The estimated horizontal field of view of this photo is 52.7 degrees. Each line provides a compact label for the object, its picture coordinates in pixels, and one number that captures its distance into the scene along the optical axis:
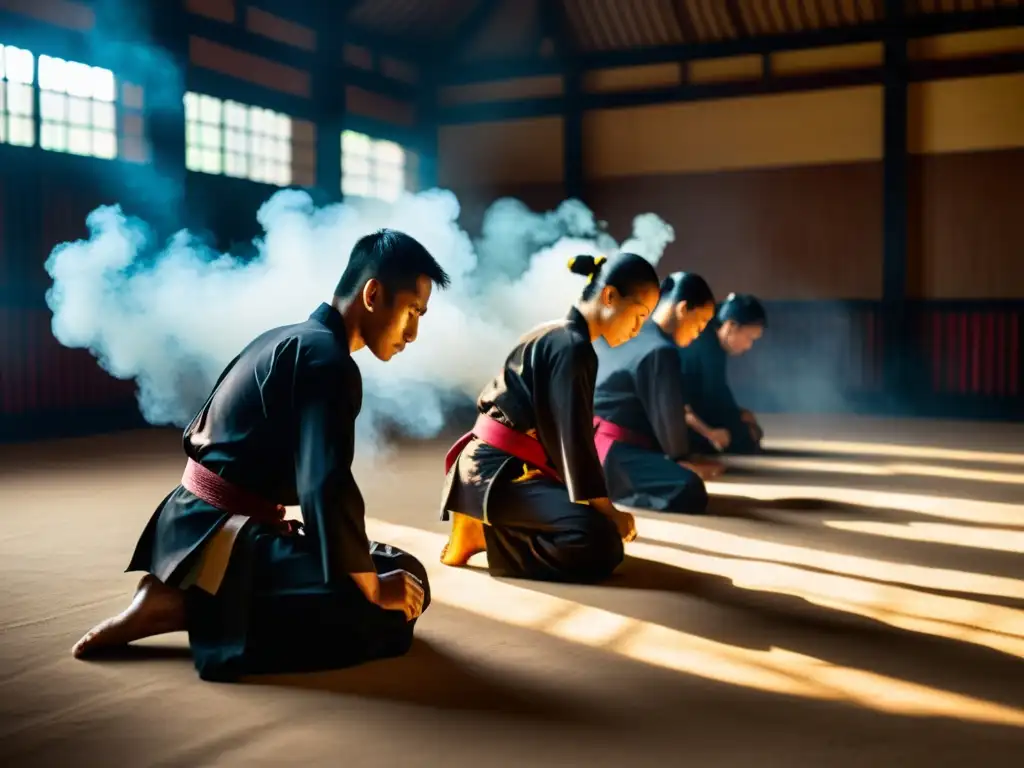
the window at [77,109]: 6.60
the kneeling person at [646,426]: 4.23
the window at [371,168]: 9.31
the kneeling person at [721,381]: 5.55
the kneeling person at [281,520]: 2.13
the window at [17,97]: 6.34
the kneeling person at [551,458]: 2.95
